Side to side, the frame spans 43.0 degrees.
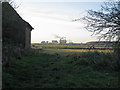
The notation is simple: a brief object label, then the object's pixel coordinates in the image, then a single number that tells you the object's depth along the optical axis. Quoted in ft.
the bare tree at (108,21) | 30.78
